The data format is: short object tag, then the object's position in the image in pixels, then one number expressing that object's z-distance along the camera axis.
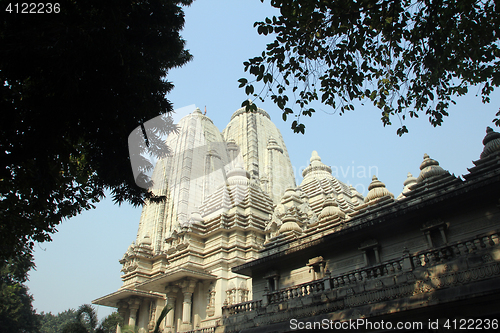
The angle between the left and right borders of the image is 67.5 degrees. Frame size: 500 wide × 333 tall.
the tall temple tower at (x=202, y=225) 25.72
